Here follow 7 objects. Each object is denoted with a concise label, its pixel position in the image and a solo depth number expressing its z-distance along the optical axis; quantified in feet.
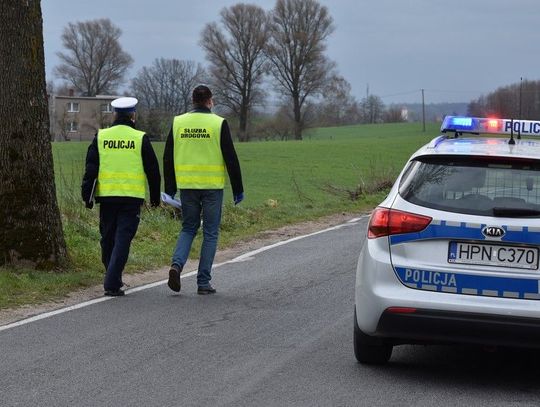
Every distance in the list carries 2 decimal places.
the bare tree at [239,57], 329.31
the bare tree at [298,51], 334.24
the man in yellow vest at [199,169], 29.91
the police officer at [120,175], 30.25
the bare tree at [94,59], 366.43
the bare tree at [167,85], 361.30
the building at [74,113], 384.08
